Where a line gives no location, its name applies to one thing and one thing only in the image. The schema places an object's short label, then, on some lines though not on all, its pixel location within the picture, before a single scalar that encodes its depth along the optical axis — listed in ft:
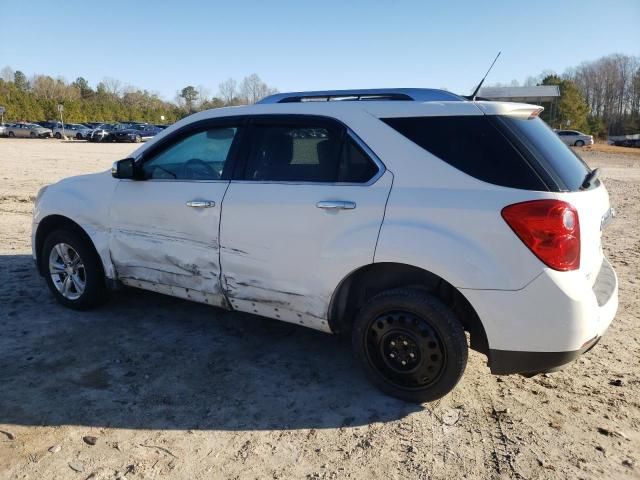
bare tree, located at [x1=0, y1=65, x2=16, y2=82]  375.25
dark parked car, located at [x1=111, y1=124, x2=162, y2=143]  148.77
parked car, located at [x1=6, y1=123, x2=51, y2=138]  176.45
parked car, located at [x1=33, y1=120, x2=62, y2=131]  188.71
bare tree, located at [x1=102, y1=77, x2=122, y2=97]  366.06
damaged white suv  8.94
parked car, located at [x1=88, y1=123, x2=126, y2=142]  152.76
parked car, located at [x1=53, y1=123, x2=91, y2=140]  170.60
